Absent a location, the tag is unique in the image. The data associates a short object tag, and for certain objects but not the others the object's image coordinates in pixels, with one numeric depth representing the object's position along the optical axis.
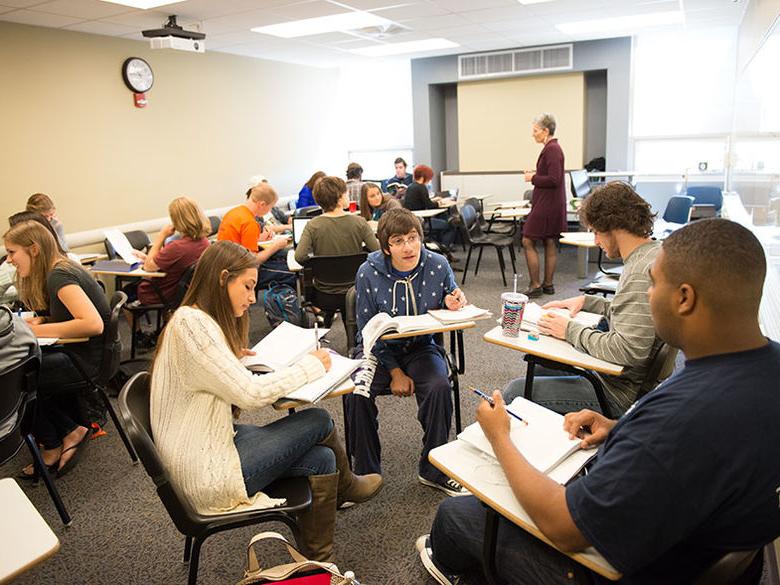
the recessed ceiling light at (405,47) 7.42
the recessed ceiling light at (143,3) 4.53
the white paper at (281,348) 2.07
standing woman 5.28
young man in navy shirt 1.01
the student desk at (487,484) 1.29
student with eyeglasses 2.46
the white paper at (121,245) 4.64
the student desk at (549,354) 2.06
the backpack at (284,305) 4.41
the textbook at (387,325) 2.31
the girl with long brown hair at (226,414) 1.67
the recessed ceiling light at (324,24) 5.59
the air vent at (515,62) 7.97
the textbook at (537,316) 2.44
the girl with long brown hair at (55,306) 2.69
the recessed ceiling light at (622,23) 6.33
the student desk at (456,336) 2.36
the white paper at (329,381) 1.83
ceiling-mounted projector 5.15
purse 1.54
